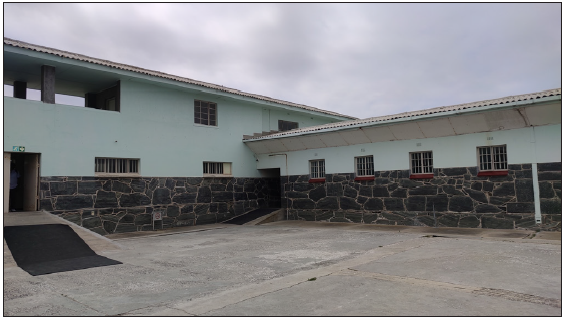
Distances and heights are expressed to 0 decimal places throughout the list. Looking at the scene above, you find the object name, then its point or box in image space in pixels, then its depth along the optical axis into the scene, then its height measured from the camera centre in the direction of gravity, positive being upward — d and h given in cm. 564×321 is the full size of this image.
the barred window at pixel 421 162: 1444 +64
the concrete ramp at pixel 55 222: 1003 -94
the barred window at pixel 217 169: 1817 +71
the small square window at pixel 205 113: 1788 +324
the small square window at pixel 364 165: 1595 +64
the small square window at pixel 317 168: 1764 +62
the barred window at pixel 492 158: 1285 +67
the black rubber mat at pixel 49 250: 799 -138
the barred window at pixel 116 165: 1478 +81
